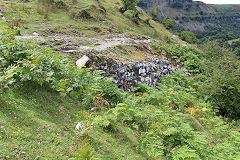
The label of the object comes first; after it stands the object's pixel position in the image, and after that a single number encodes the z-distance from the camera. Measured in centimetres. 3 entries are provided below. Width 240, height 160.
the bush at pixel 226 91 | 1278
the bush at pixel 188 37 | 4795
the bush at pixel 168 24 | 4982
